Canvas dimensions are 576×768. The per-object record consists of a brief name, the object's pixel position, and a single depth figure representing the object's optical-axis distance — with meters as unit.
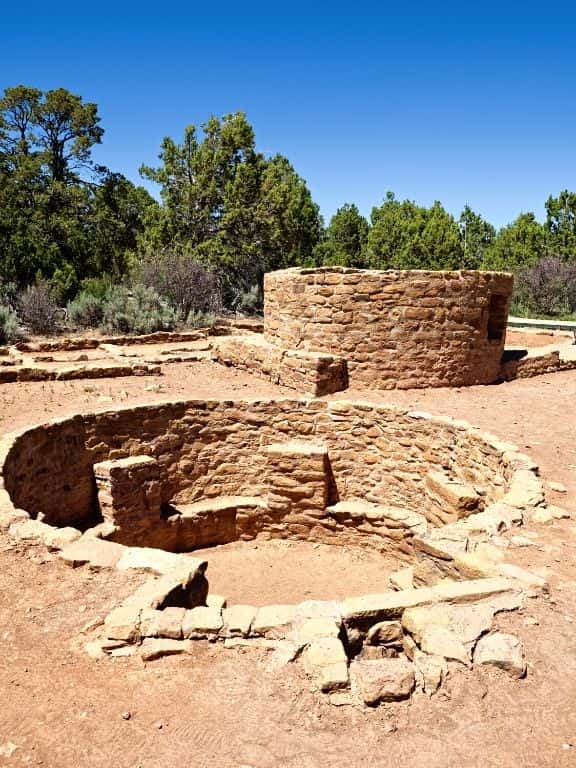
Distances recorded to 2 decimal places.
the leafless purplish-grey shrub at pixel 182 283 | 21.38
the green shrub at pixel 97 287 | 20.62
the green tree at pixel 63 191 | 25.11
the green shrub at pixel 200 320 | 19.44
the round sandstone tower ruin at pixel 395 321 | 9.62
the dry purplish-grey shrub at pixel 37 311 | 17.84
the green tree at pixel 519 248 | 34.29
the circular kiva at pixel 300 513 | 3.34
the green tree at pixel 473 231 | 48.62
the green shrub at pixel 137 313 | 18.41
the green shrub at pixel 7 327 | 15.98
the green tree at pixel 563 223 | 33.12
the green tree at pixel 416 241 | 32.88
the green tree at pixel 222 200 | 24.36
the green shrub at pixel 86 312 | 18.95
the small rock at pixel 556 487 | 5.66
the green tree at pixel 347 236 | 40.53
